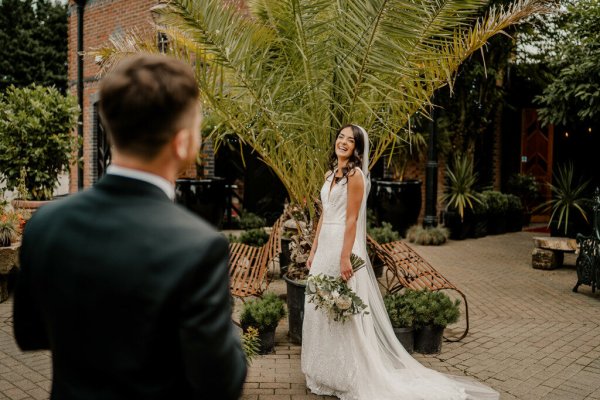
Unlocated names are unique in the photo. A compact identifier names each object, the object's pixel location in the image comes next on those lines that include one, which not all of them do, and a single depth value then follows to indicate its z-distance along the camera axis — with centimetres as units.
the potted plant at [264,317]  483
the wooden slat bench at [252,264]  558
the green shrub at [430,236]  1150
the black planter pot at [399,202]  1201
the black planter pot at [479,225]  1256
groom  125
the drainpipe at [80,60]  1297
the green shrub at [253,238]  874
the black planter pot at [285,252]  831
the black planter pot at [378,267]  820
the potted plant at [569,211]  1049
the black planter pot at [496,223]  1306
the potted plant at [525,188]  1471
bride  415
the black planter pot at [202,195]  1127
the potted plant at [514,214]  1352
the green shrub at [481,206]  1254
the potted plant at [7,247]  646
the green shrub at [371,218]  1220
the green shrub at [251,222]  1179
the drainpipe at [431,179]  1157
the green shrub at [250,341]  431
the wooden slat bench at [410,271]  568
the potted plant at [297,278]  523
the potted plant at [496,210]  1289
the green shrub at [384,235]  850
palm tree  470
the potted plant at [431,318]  500
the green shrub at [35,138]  856
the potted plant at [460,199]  1218
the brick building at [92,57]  1399
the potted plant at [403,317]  500
